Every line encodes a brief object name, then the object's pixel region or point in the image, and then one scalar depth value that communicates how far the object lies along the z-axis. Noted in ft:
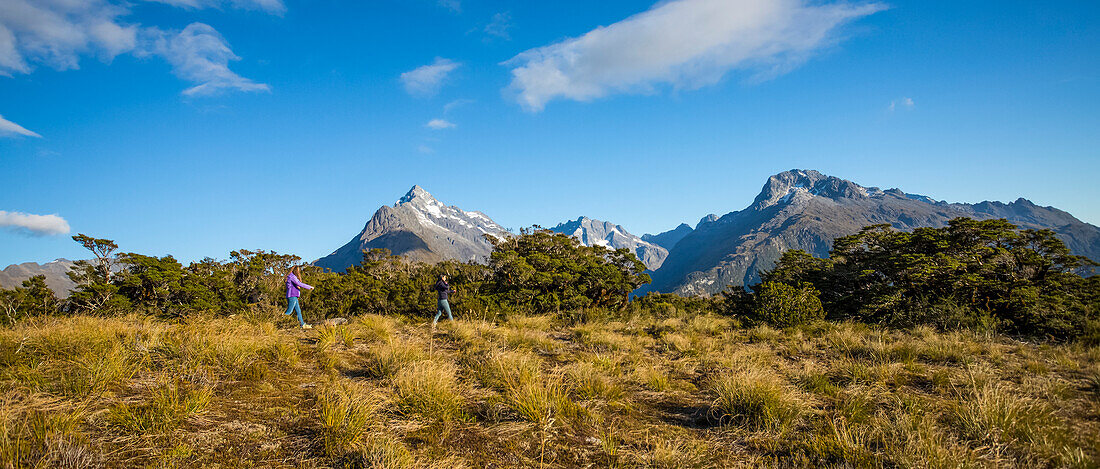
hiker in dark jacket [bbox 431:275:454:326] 40.42
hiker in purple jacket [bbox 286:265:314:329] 35.54
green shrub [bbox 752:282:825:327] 42.65
